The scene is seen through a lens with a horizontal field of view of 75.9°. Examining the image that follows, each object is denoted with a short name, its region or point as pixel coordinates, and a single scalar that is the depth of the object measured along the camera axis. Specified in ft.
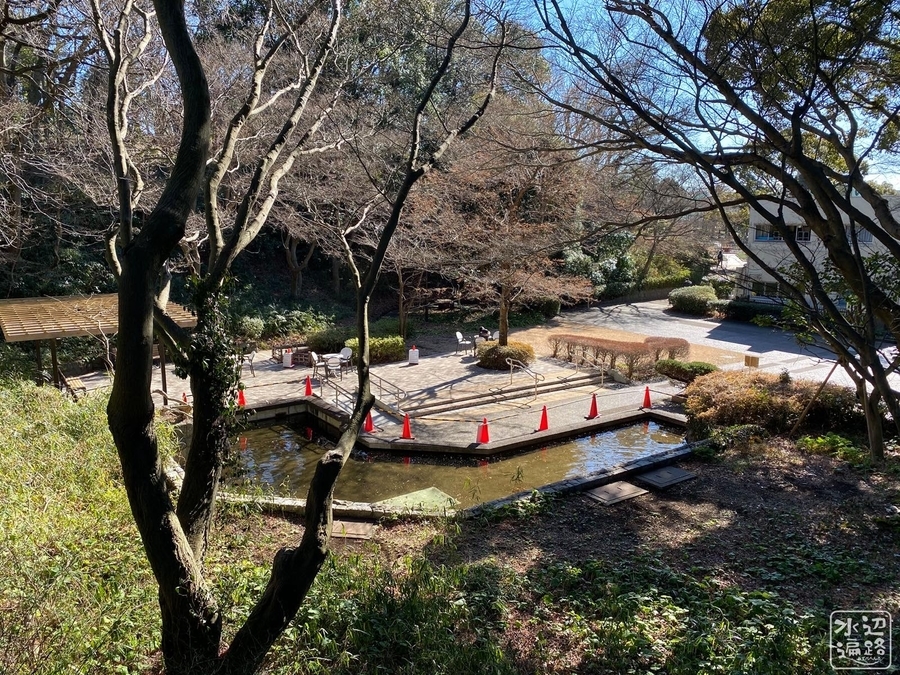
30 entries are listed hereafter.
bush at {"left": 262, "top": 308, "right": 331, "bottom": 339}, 67.15
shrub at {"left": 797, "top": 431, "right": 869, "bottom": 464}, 27.04
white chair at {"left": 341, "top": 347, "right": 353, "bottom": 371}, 50.43
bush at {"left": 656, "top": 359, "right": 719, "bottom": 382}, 47.42
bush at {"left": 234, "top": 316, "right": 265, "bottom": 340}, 63.21
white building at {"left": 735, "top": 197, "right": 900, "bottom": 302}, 69.79
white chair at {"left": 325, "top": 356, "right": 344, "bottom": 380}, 47.84
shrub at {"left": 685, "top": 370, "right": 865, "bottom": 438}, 32.65
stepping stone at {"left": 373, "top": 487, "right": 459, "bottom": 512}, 22.54
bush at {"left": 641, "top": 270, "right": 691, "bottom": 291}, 104.01
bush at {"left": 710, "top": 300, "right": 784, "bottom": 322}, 81.41
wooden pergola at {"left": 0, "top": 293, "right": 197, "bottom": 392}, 34.96
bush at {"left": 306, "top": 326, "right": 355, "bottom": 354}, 60.34
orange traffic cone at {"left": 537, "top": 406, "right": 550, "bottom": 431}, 36.88
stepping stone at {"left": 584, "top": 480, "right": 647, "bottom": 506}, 23.16
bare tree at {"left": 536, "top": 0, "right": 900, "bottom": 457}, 15.78
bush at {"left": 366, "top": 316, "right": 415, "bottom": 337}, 67.51
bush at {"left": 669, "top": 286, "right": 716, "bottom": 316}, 88.07
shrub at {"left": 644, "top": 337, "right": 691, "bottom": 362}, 54.08
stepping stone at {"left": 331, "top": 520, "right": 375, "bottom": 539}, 19.45
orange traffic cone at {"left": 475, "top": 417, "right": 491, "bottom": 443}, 34.45
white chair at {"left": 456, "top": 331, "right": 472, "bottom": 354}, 59.36
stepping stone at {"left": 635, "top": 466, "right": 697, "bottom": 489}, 24.91
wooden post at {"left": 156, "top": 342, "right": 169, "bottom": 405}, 38.86
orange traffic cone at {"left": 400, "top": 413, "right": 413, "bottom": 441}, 35.44
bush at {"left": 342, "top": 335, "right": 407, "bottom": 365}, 56.90
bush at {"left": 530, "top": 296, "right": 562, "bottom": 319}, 81.20
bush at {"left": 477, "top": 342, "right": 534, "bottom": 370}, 53.67
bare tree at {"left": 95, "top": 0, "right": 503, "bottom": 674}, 9.30
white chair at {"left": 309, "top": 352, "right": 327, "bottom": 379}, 49.80
